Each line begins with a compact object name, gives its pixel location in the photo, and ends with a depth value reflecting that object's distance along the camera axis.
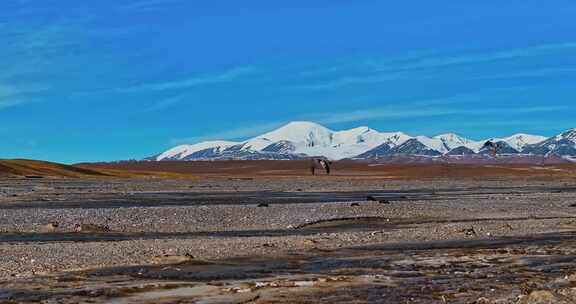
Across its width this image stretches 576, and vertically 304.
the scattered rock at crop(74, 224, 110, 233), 28.59
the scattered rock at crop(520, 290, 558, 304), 13.77
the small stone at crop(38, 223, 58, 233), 28.42
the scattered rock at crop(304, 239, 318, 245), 23.28
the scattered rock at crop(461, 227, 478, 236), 26.74
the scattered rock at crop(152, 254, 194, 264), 18.97
